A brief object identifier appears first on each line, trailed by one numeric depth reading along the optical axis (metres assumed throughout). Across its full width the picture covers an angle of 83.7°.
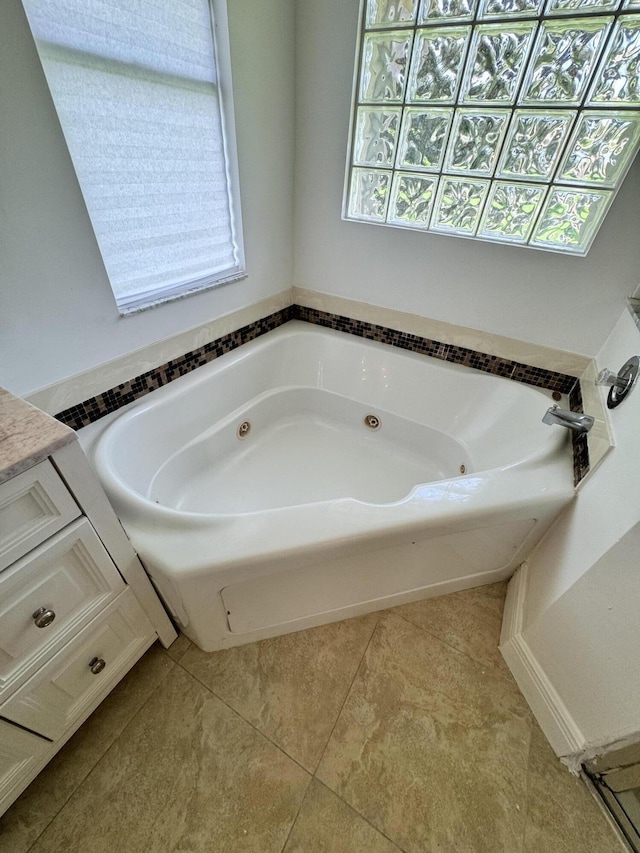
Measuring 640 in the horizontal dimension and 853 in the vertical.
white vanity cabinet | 0.63
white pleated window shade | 0.88
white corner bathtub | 0.91
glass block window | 1.00
